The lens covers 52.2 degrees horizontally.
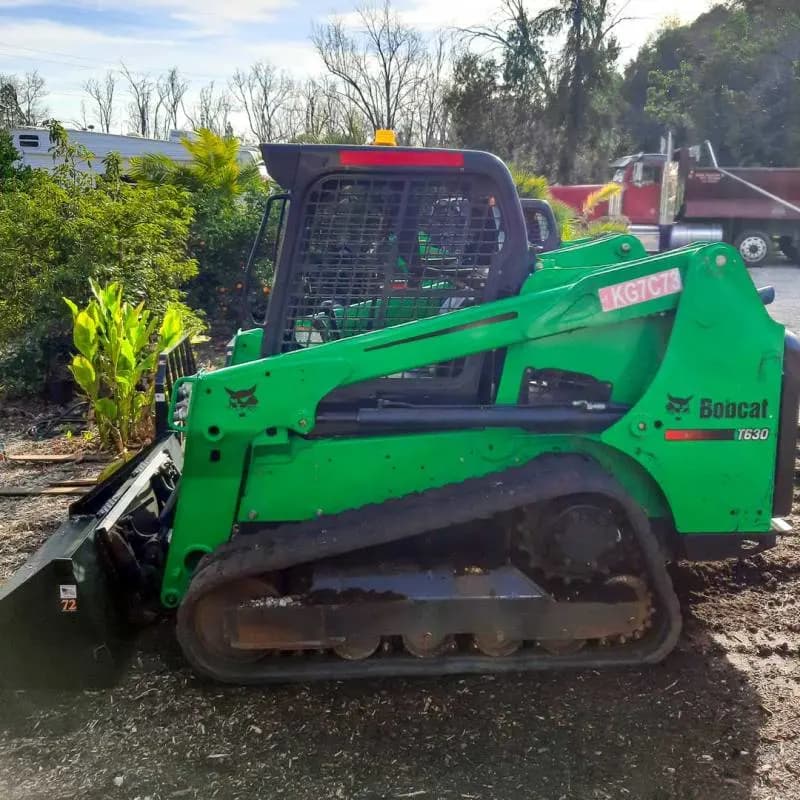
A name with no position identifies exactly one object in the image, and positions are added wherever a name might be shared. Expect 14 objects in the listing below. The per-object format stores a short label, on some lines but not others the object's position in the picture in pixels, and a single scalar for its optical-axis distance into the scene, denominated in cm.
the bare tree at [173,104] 5459
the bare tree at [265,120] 4150
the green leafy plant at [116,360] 608
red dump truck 1862
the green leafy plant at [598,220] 1706
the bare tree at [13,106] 4233
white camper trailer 2519
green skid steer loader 318
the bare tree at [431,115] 3253
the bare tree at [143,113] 5462
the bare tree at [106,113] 5769
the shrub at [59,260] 789
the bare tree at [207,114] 4597
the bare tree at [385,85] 3253
